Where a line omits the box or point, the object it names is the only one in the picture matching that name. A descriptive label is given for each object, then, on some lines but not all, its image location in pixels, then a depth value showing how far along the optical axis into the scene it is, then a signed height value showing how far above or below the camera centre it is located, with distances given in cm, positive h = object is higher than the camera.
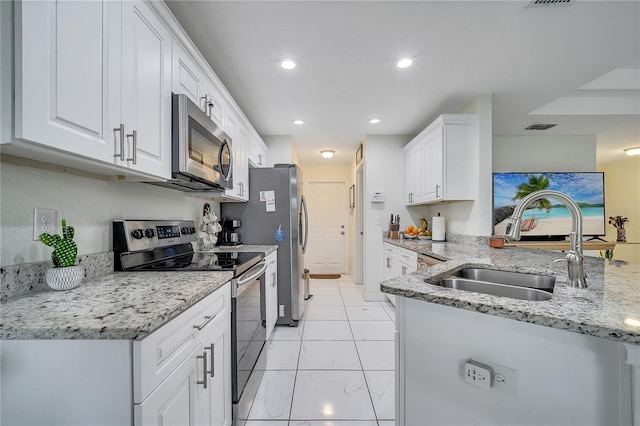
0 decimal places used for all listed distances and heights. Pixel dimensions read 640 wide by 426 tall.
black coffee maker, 272 -18
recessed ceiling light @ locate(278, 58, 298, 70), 210 +125
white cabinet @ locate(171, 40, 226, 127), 147 +85
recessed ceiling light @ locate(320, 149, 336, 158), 477 +116
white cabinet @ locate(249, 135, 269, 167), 309 +84
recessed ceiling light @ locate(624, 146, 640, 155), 454 +114
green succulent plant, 99 -12
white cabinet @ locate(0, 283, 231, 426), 67 -44
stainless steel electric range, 140 -29
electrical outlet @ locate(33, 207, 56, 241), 101 -2
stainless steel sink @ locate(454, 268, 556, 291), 128 -34
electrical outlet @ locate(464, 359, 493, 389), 85 -53
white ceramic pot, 97 -23
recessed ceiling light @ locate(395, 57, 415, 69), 209 +125
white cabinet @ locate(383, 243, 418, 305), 276 -54
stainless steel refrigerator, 285 -4
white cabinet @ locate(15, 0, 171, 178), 71 +46
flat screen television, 363 +16
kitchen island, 70 -43
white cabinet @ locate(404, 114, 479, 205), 283 +65
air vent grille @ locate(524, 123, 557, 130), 362 +126
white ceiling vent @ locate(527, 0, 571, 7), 155 +127
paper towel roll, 330 -16
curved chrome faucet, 102 -7
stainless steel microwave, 142 +41
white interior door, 573 -16
